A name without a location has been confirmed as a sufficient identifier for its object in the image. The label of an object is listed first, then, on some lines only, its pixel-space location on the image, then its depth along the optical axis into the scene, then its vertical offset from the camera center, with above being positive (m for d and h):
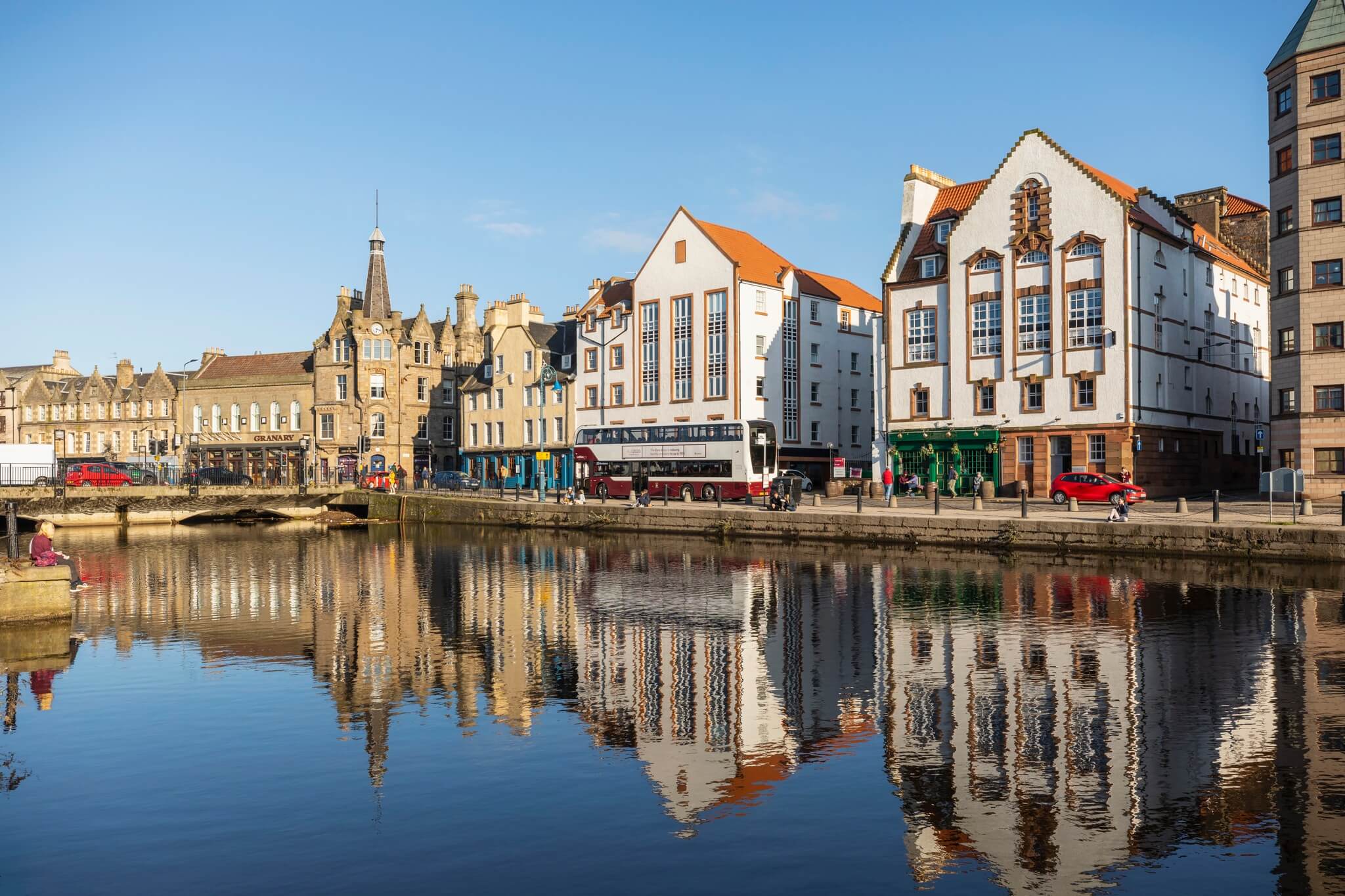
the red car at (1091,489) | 47.16 -1.51
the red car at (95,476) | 68.19 -0.50
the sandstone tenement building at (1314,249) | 47.38 +9.22
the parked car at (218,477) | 74.26 -0.73
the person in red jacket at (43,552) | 24.48 -1.95
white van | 72.19 +0.34
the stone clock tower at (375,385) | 88.06 +6.70
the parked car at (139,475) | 74.07 -0.54
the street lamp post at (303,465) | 70.38 +0.05
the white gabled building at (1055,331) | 52.44 +6.62
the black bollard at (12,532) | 23.39 -1.40
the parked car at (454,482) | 74.38 -1.30
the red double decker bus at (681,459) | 57.09 +0.06
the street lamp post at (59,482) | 63.47 -0.87
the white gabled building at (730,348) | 69.06 +7.72
